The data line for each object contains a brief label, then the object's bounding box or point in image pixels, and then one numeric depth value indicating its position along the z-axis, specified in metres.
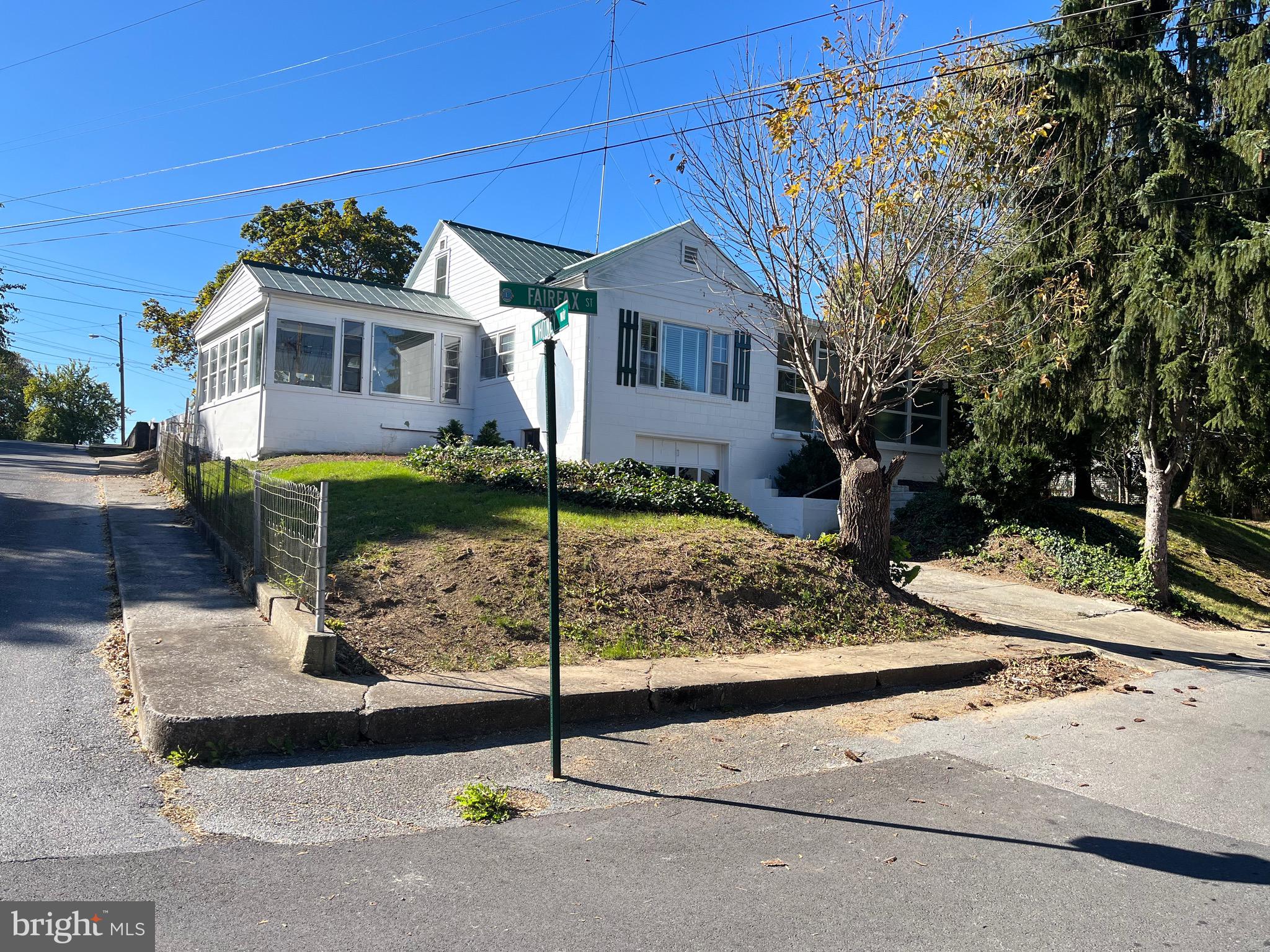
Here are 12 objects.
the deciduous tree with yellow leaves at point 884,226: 9.64
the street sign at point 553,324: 5.38
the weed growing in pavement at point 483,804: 4.58
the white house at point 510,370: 18.30
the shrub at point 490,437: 18.36
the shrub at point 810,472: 19.86
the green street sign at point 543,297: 5.41
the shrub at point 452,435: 17.91
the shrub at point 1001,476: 17.31
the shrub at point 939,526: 17.84
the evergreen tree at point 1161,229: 13.09
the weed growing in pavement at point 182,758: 4.99
